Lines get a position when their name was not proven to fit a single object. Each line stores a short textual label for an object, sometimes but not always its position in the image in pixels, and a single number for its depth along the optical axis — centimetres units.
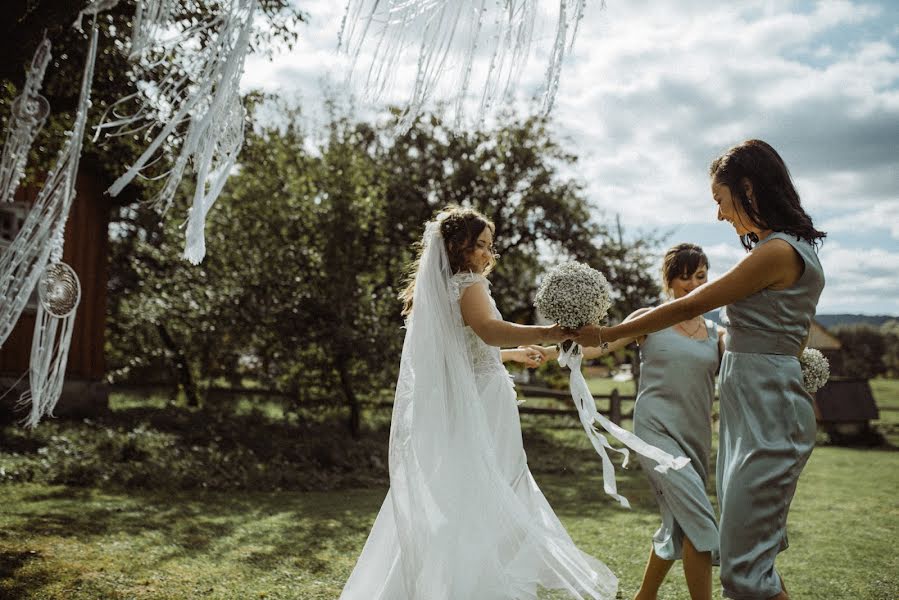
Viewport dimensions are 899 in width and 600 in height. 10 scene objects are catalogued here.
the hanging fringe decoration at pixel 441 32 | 315
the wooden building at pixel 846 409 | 1867
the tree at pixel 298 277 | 1236
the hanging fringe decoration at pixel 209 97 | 317
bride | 362
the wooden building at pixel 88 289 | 1372
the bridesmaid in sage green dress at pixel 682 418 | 385
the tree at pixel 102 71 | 653
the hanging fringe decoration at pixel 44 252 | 443
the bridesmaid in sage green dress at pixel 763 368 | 296
